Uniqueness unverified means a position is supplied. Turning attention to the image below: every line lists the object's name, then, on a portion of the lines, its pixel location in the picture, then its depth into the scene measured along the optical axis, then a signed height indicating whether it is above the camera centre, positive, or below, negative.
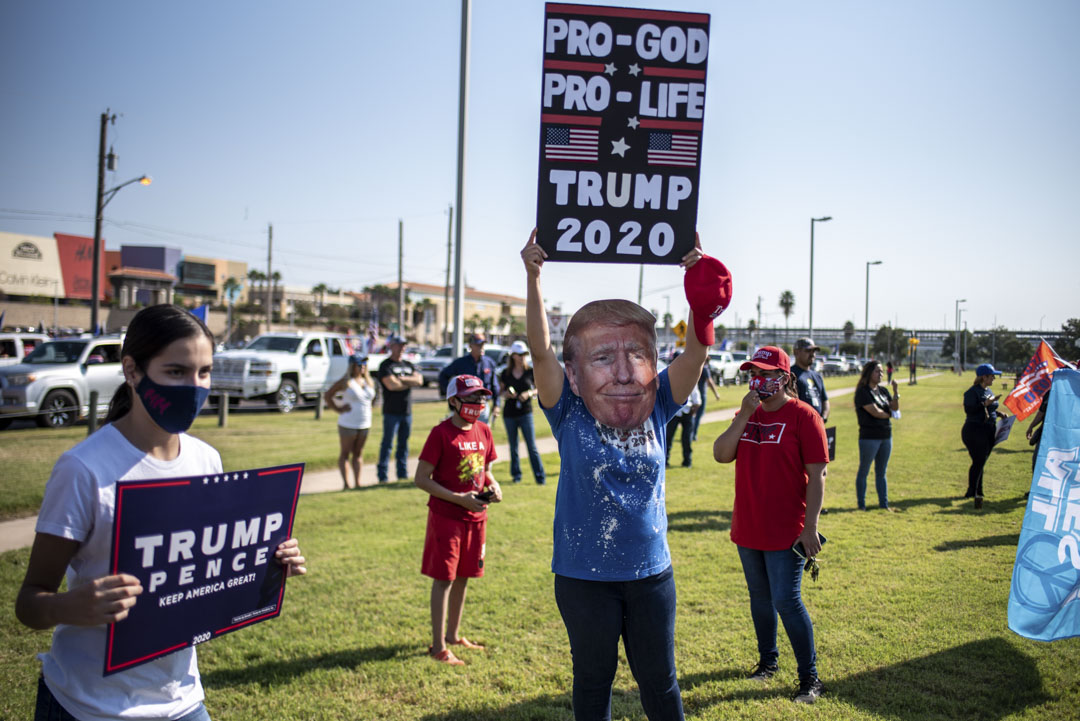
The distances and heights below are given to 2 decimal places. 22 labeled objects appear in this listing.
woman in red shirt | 3.99 -0.86
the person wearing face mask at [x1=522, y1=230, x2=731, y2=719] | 2.53 -0.55
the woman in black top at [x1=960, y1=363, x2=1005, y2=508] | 9.62 -0.93
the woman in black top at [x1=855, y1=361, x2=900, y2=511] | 8.87 -0.96
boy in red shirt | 4.46 -1.11
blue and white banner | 4.42 -1.23
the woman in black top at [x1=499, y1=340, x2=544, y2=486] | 10.57 -0.97
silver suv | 14.36 -1.27
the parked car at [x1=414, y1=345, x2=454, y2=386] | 29.56 -1.40
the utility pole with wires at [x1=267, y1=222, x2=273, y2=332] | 44.50 +5.52
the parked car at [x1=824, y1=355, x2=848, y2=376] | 55.44 -1.16
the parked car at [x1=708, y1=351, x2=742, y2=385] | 39.28 -1.25
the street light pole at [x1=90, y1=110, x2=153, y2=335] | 22.00 +3.26
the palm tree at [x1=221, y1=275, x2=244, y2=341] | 84.66 +5.69
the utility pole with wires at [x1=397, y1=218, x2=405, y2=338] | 42.44 +5.58
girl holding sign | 1.90 -0.58
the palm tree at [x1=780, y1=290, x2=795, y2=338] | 119.88 +8.46
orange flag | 7.30 -0.36
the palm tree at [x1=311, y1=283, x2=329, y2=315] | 106.68 +6.63
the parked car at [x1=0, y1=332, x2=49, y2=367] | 17.60 -0.77
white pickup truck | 19.12 -1.11
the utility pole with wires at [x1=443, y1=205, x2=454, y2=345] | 42.74 +6.47
